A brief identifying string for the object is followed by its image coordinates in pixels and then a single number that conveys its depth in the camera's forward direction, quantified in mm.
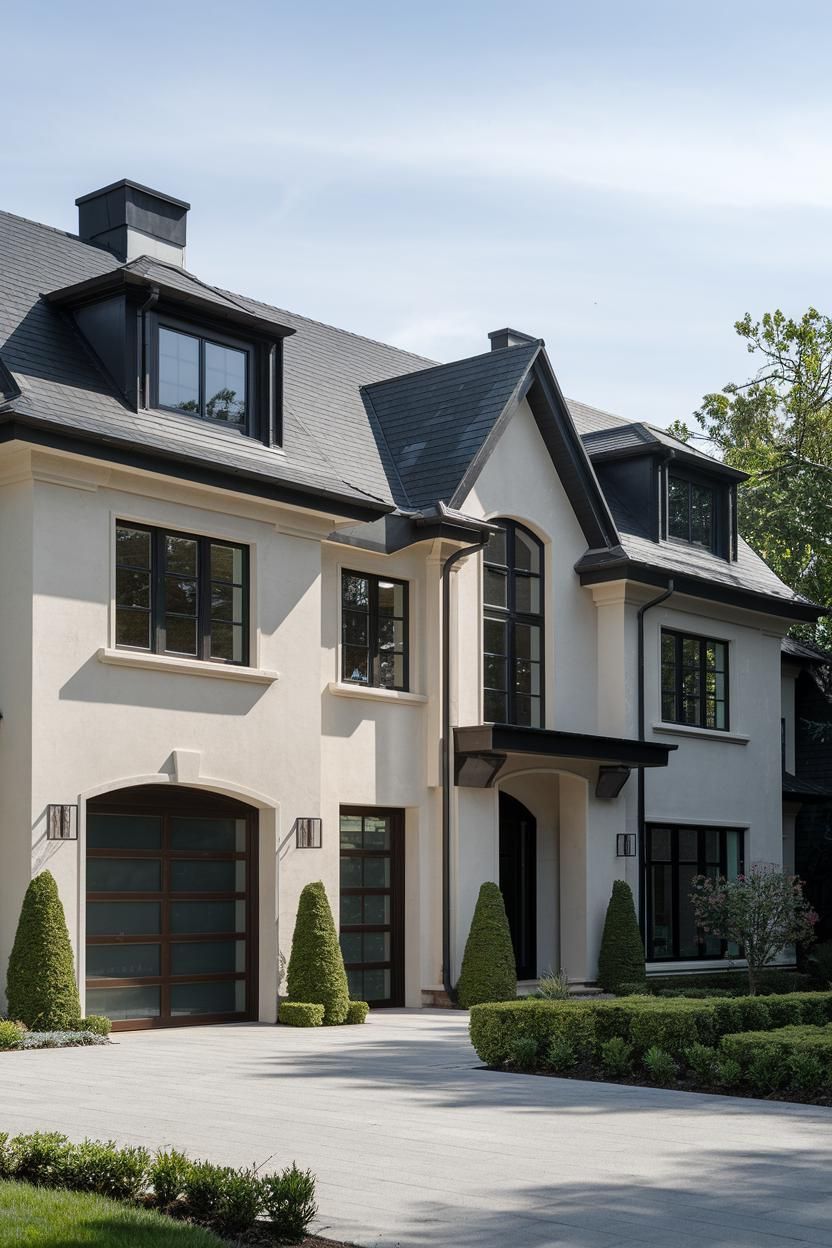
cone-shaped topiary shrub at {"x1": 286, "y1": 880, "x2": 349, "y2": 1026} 18250
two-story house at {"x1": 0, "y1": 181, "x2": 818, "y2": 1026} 16891
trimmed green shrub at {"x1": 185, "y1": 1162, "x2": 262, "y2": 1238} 7090
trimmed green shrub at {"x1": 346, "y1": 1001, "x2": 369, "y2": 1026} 18438
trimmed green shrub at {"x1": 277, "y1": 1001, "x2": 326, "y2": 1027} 17891
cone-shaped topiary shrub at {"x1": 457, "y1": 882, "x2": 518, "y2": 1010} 20609
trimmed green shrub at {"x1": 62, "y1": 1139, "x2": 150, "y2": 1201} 7664
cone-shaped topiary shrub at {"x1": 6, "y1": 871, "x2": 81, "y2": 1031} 15586
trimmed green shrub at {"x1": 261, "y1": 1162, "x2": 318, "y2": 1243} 7020
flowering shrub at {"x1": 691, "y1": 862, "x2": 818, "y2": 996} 23797
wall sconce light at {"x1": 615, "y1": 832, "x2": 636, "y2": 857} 24250
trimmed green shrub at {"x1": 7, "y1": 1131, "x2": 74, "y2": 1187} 7828
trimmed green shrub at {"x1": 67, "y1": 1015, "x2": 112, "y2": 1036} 15730
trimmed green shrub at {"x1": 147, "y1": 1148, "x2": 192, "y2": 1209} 7449
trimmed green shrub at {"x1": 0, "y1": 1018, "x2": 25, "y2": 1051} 14602
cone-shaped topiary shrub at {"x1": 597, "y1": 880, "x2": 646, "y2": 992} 23375
